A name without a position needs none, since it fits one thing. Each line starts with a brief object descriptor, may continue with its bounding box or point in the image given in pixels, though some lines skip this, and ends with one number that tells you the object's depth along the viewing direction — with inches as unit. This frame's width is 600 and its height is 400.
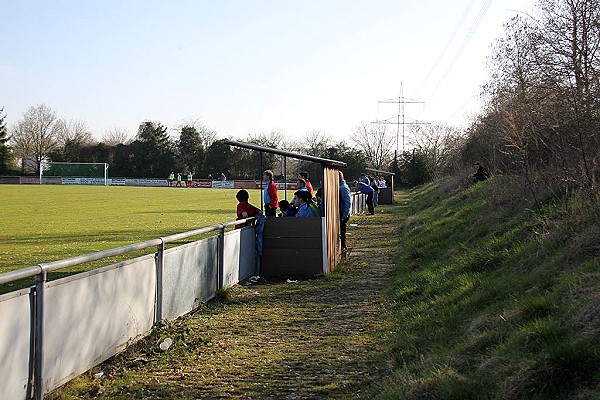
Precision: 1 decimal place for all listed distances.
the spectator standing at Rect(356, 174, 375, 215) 1241.4
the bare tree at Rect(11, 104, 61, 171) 3686.0
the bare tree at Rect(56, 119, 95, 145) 3769.7
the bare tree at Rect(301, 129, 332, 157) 2984.7
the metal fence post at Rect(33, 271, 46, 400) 203.5
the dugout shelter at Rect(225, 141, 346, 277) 481.1
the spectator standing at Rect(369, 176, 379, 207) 1467.8
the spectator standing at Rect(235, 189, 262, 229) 492.6
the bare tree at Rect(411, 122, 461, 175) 2317.7
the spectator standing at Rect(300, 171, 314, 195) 627.6
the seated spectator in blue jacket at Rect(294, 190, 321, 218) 511.2
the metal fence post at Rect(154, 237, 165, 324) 302.2
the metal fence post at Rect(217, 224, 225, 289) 398.9
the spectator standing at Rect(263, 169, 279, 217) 565.0
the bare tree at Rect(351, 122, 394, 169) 3905.0
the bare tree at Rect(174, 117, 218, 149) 3739.7
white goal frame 3240.7
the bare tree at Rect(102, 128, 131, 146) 3762.3
